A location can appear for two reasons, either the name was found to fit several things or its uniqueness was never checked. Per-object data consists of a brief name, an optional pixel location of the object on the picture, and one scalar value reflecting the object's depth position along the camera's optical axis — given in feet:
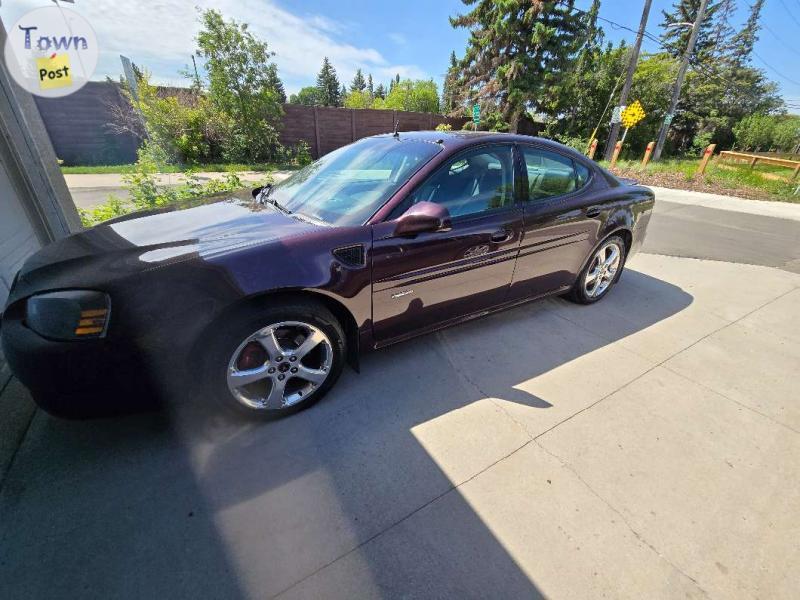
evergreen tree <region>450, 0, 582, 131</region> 62.75
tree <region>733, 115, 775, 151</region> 90.33
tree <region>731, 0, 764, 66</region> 134.51
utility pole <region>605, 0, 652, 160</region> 49.71
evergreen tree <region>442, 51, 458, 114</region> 78.23
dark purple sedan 5.02
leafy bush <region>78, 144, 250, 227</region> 12.66
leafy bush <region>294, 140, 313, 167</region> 49.26
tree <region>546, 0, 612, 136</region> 64.64
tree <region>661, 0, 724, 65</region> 115.14
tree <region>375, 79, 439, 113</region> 138.92
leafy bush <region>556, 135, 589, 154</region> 69.05
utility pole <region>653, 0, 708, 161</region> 53.69
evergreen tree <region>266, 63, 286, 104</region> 42.86
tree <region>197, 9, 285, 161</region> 39.60
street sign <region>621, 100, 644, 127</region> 47.57
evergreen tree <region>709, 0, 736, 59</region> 129.18
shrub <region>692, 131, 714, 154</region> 85.92
